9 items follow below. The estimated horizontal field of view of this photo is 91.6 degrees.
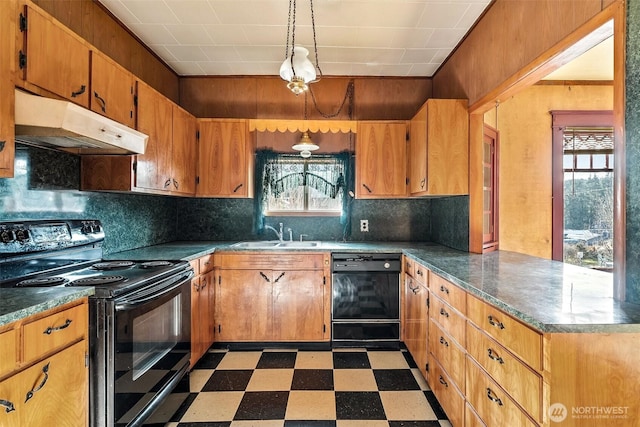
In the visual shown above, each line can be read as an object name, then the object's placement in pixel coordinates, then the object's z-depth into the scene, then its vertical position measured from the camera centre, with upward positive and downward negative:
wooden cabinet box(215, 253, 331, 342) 2.76 -0.75
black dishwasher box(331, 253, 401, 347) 2.73 -0.75
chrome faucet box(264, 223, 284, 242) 3.37 -0.21
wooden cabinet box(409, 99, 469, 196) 2.52 +0.54
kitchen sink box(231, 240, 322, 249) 2.84 -0.31
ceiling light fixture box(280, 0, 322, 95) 1.89 +0.88
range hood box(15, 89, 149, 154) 1.31 +0.39
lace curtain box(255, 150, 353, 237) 3.40 +0.40
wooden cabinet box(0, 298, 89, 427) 1.02 -0.58
